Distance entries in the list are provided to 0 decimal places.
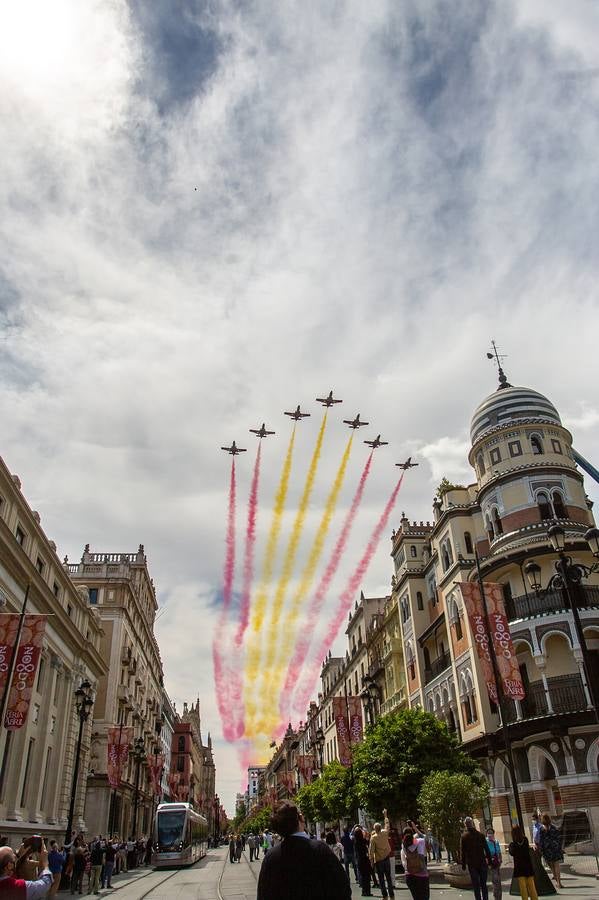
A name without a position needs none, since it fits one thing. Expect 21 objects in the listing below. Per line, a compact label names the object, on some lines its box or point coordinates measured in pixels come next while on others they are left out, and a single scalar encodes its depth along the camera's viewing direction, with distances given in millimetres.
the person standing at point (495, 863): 16069
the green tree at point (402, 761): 29734
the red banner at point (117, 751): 42041
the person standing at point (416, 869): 13352
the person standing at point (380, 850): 17484
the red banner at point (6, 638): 23297
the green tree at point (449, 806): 23766
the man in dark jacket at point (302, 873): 4766
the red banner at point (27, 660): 24759
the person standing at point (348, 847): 27422
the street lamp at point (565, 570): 16641
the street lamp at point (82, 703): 27309
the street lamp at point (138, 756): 52069
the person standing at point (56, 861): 23797
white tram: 41469
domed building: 30453
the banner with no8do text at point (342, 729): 38531
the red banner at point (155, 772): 69375
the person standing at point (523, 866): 13641
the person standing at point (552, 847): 18375
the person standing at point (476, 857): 13992
